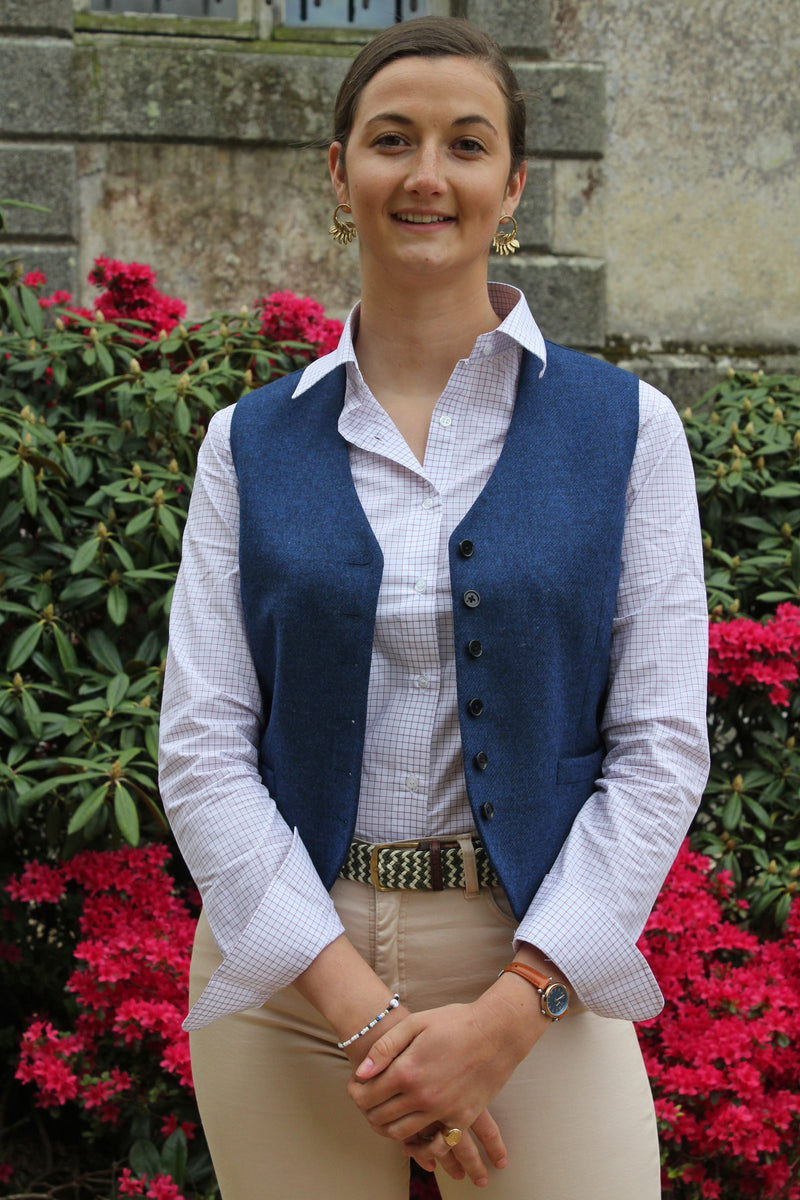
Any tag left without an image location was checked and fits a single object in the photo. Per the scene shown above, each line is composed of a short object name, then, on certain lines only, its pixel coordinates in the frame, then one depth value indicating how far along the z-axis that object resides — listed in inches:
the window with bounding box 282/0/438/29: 186.5
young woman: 55.4
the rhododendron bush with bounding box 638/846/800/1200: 91.8
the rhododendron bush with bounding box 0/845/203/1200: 91.7
